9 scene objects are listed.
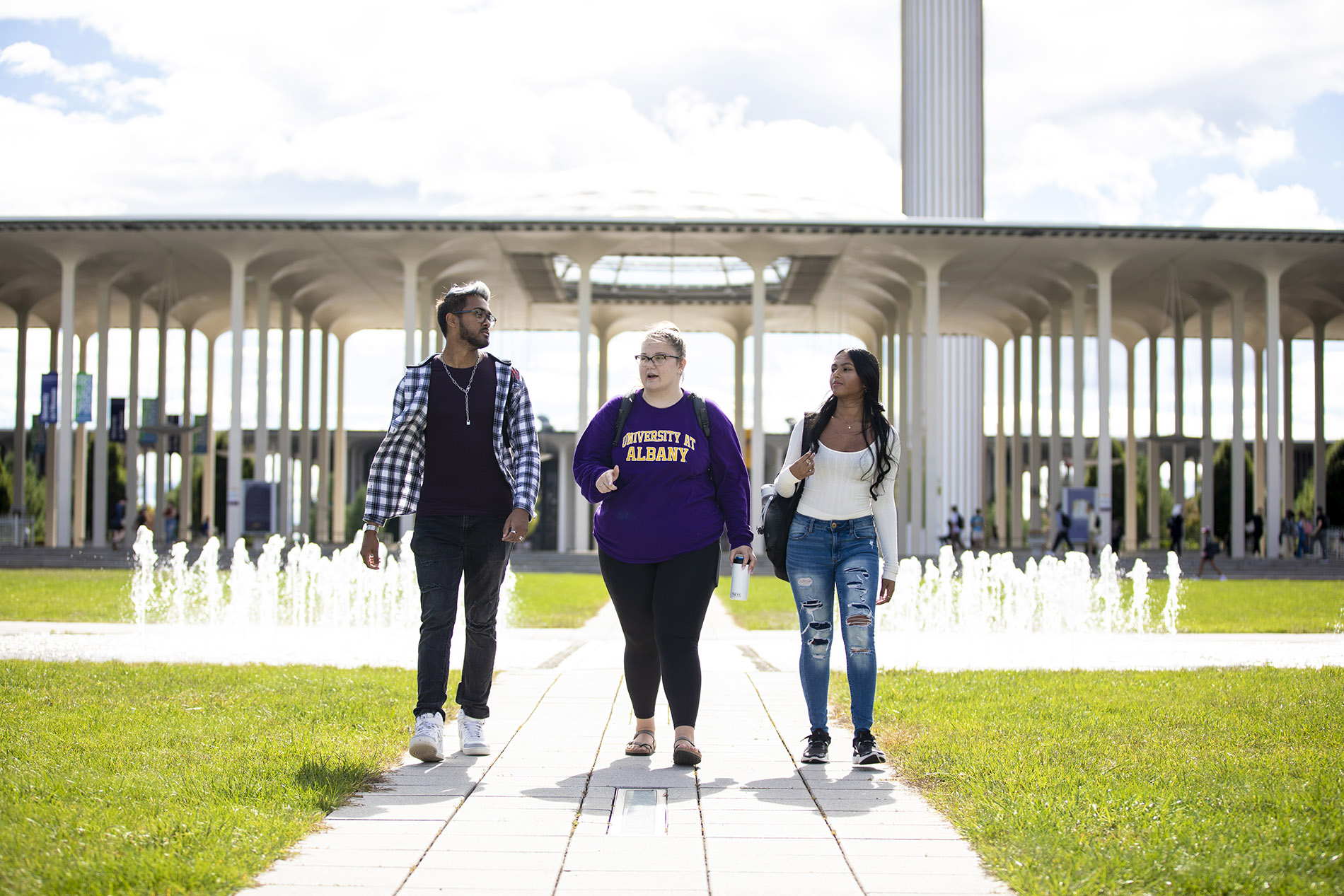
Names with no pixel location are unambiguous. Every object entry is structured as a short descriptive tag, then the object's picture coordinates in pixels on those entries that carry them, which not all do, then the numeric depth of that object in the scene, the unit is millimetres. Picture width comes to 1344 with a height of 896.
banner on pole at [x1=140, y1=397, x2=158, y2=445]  36000
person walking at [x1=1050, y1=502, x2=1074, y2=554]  29262
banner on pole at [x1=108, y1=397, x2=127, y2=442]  36219
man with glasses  5246
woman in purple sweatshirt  5195
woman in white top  5348
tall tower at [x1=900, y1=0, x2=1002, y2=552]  51719
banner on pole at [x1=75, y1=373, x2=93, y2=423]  32781
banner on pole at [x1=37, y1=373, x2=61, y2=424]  33375
